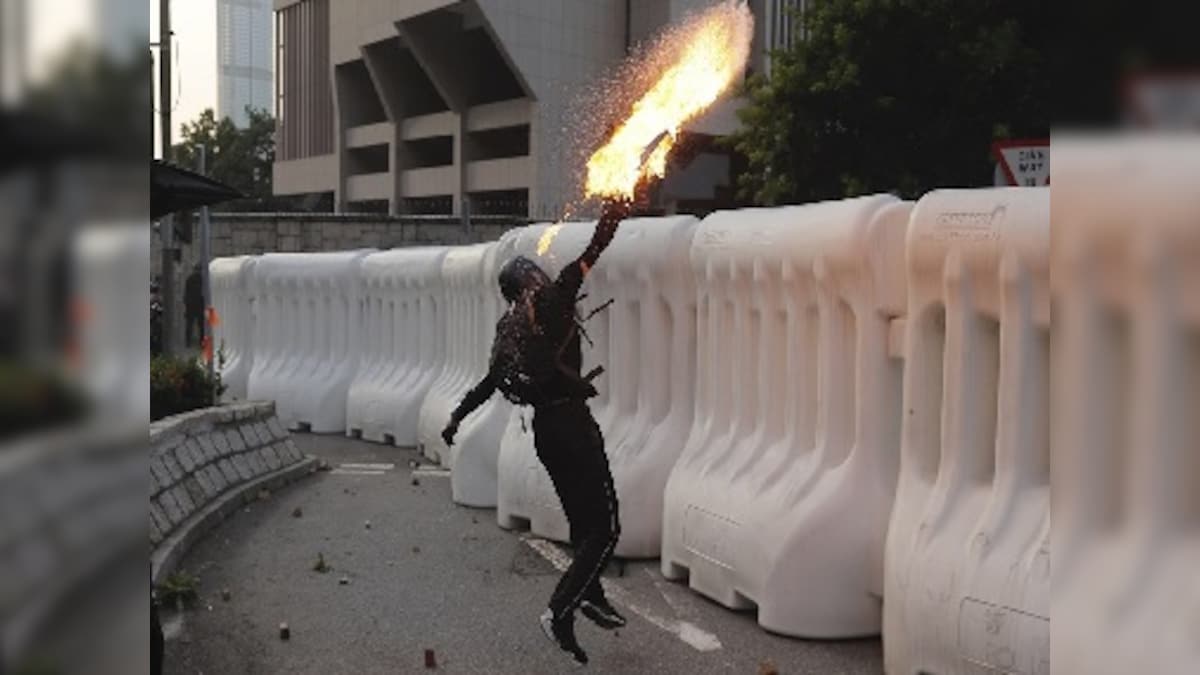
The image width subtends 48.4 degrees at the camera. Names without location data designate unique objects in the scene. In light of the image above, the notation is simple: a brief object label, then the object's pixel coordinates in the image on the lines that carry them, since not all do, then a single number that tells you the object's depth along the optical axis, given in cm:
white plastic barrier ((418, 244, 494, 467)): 1116
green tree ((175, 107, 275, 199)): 8612
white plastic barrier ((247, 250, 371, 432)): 1400
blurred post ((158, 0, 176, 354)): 1442
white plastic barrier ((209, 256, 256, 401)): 1524
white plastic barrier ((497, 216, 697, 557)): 752
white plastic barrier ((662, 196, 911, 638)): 582
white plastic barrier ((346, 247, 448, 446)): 1259
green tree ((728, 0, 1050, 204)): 2362
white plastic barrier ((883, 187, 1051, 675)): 465
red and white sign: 874
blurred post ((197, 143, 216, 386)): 1552
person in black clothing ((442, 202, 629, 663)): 569
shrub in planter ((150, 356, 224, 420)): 938
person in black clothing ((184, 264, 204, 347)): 2139
